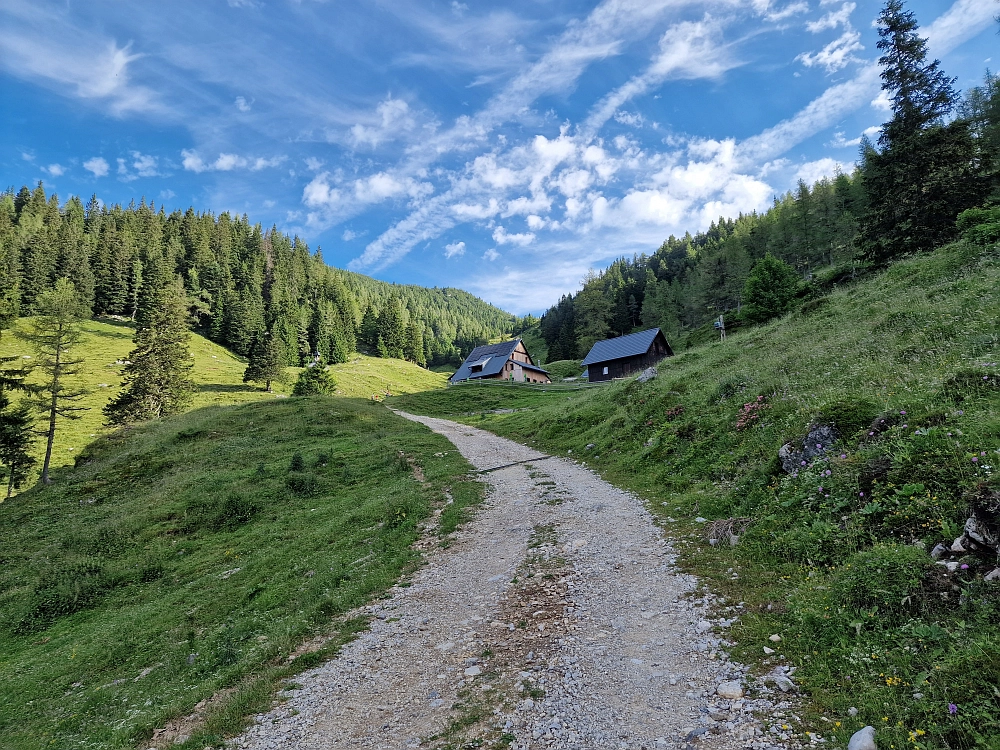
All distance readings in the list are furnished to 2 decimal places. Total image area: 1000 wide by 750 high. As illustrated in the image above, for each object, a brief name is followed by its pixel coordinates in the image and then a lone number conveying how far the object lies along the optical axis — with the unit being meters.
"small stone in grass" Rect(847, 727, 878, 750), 4.12
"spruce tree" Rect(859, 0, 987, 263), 28.06
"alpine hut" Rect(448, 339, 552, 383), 96.50
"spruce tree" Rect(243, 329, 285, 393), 78.94
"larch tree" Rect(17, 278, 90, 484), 34.72
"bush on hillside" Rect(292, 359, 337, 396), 63.97
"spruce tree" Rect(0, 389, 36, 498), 27.91
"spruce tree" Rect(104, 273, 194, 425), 54.06
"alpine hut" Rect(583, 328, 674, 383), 70.88
